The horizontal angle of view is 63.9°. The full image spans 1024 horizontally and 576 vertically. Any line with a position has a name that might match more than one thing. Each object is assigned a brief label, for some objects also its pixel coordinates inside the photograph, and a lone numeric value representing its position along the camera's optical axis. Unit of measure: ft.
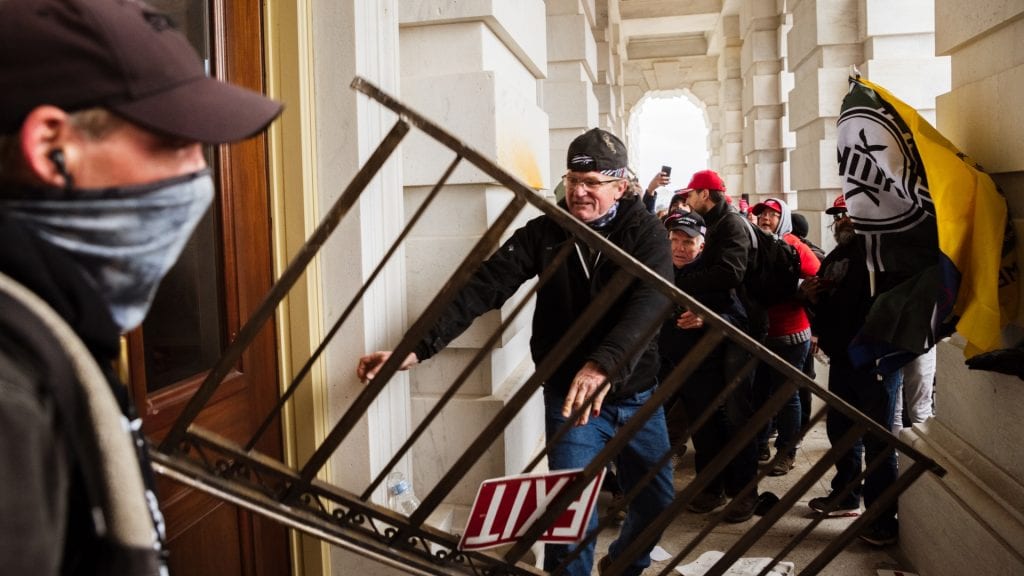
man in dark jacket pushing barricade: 9.76
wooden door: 7.20
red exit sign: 6.33
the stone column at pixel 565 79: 25.76
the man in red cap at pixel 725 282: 14.26
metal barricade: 5.43
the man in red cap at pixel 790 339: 15.76
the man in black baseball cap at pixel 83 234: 2.45
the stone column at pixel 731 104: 55.16
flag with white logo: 8.61
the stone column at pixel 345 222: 9.12
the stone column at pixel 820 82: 24.07
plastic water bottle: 10.07
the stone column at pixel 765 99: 41.52
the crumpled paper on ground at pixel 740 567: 12.14
